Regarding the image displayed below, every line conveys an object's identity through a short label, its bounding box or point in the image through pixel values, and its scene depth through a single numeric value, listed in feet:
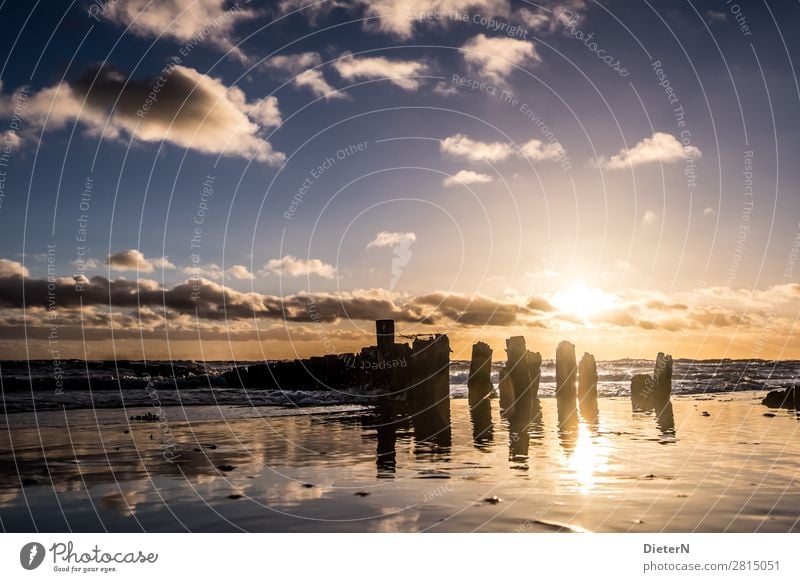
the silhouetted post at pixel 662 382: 129.29
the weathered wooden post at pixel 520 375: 118.32
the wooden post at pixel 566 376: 127.24
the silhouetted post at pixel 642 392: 133.39
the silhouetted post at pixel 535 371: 121.19
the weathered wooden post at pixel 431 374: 119.65
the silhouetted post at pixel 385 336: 124.47
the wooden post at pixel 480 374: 137.90
